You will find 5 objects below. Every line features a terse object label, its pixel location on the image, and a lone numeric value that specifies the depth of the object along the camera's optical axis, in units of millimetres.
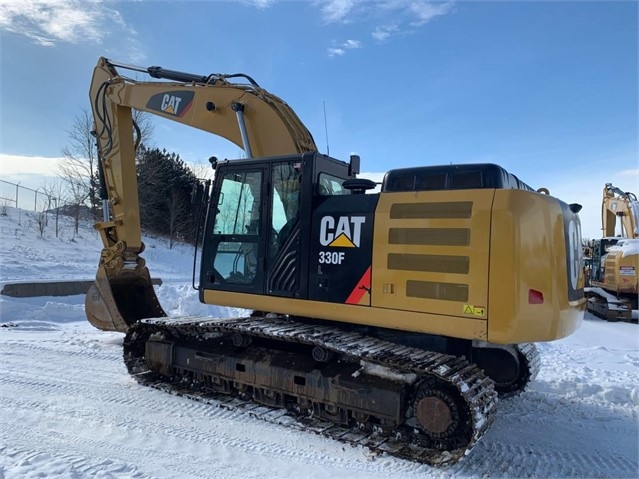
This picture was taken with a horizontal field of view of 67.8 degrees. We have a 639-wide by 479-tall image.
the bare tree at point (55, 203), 24938
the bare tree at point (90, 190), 26203
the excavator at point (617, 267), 14398
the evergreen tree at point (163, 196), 28391
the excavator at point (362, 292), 3859
